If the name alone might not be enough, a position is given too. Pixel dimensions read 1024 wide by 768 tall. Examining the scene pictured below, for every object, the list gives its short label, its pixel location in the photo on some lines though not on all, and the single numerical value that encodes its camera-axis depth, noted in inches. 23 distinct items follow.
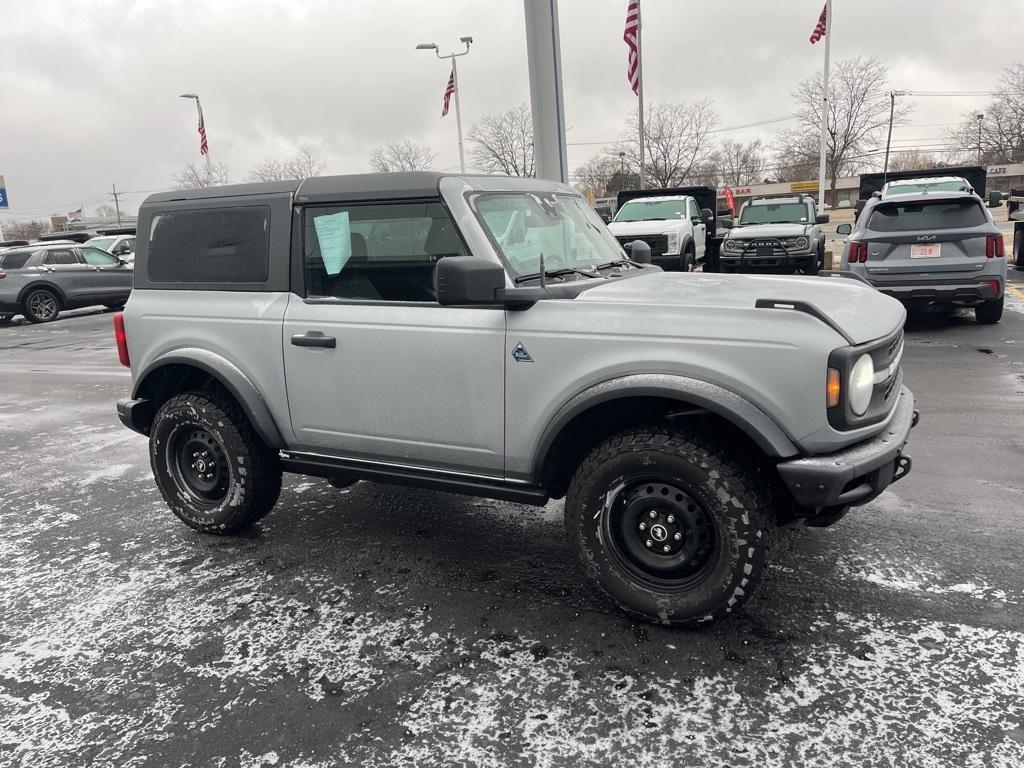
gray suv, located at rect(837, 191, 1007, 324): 350.3
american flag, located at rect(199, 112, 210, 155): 1250.6
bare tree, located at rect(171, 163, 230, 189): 2241.1
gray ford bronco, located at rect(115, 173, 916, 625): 110.8
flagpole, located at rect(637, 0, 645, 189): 843.3
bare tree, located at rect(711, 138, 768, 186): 3388.3
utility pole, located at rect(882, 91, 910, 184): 2461.0
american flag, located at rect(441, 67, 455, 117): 889.6
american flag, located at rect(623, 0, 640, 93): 545.6
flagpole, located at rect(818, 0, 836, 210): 1057.5
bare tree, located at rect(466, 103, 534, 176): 2004.2
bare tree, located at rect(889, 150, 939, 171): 3486.7
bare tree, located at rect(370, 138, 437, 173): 1999.0
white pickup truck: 546.0
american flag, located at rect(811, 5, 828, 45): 981.8
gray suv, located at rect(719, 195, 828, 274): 540.7
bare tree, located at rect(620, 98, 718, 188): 2354.8
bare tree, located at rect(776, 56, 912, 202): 2319.1
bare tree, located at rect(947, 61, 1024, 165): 2648.9
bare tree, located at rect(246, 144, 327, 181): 1982.0
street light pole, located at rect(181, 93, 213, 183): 1242.9
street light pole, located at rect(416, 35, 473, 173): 1032.1
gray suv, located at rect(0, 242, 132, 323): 633.0
